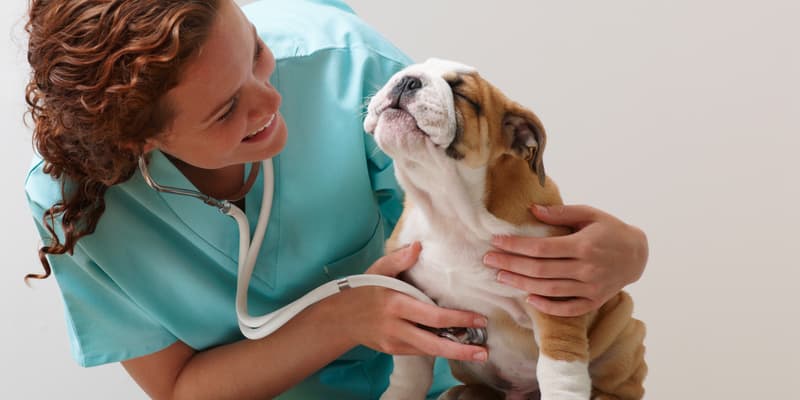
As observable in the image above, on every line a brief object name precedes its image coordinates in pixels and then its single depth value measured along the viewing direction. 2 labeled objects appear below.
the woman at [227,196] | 1.52
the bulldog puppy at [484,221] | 1.52
